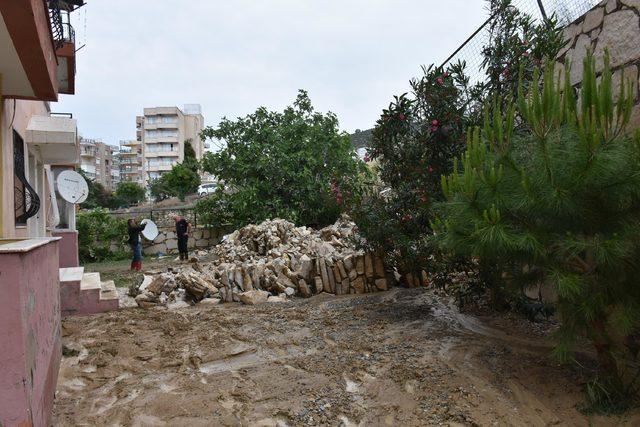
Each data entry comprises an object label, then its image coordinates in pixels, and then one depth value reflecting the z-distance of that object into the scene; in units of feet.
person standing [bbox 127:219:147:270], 48.44
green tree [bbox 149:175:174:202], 169.68
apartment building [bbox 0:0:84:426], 7.98
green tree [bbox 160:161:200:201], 154.97
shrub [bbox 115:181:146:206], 184.77
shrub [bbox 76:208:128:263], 65.10
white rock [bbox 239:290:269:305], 29.25
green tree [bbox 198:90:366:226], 62.64
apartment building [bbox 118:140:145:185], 318.88
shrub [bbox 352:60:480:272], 21.47
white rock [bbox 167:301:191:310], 29.07
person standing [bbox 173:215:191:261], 55.01
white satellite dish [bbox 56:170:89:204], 37.42
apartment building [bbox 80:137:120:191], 272.97
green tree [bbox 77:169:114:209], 180.38
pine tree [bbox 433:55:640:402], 11.25
